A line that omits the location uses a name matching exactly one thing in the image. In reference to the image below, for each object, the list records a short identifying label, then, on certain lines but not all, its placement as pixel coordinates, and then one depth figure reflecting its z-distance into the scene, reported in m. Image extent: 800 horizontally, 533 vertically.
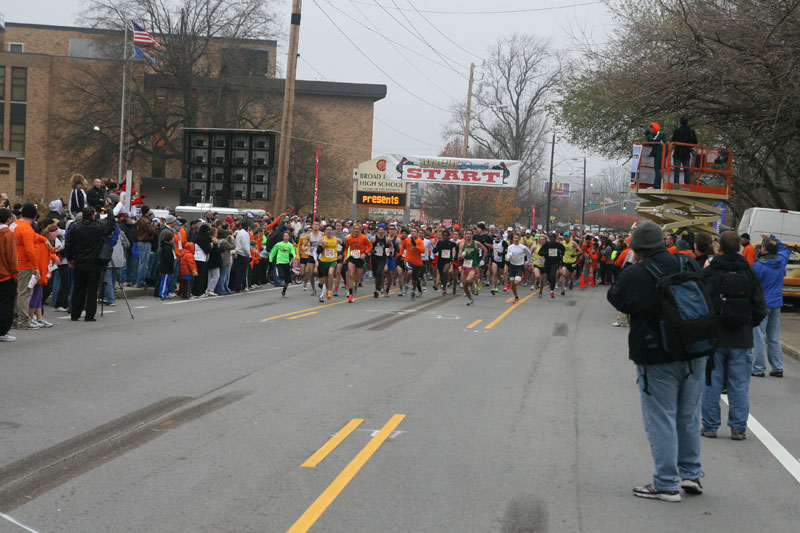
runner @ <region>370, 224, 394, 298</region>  23.09
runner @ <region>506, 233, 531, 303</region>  23.78
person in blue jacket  10.58
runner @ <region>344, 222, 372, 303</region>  21.02
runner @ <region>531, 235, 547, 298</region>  24.97
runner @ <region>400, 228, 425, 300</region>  22.38
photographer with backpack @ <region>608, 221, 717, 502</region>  5.50
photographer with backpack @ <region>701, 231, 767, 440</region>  7.59
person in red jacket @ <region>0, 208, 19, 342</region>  11.49
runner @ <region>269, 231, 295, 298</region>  23.22
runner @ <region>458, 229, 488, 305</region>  22.12
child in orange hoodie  19.59
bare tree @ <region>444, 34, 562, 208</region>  67.75
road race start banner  39.94
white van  23.98
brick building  52.47
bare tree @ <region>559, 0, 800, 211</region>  16.83
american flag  42.25
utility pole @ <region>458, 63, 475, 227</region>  43.84
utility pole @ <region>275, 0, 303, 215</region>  27.94
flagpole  45.16
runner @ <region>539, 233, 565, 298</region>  24.47
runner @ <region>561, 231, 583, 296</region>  25.11
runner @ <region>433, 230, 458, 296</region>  23.91
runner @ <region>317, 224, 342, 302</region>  20.31
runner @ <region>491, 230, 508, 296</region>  26.19
